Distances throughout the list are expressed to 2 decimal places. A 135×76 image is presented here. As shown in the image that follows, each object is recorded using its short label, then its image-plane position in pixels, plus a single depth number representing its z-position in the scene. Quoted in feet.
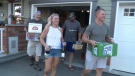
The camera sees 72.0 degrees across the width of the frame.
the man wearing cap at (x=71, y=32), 9.44
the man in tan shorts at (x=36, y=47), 9.06
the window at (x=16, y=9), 14.19
